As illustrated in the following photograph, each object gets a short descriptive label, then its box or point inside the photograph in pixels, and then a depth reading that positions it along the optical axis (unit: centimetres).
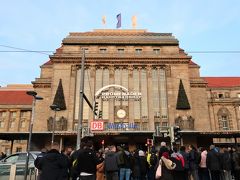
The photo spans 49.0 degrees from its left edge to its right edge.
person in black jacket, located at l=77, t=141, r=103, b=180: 735
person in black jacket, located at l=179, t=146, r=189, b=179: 1121
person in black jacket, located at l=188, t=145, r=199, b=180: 1269
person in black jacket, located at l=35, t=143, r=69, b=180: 638
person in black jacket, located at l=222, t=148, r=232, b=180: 1270
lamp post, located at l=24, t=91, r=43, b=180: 1105
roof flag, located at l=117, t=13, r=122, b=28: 4569
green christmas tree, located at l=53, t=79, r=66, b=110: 3812
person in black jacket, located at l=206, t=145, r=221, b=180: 1224
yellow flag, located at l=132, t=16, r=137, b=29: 5275
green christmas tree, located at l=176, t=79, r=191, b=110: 3841
